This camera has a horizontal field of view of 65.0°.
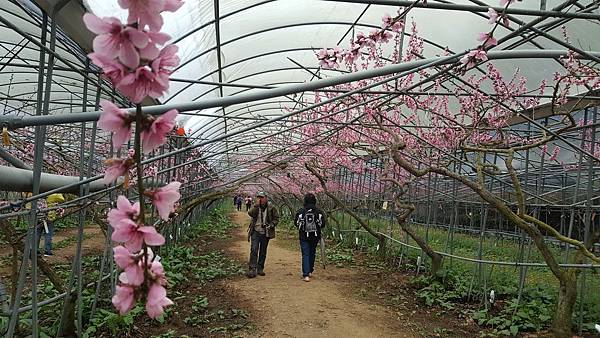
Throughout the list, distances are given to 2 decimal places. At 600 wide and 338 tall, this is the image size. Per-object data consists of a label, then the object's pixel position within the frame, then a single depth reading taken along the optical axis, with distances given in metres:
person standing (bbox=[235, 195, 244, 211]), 33.72
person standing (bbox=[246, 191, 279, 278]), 7.54
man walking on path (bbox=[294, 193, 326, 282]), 7.34
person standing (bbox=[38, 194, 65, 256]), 5.42
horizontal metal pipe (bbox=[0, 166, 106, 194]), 2.18
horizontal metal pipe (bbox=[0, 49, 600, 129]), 1.23
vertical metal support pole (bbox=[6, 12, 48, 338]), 2.33
